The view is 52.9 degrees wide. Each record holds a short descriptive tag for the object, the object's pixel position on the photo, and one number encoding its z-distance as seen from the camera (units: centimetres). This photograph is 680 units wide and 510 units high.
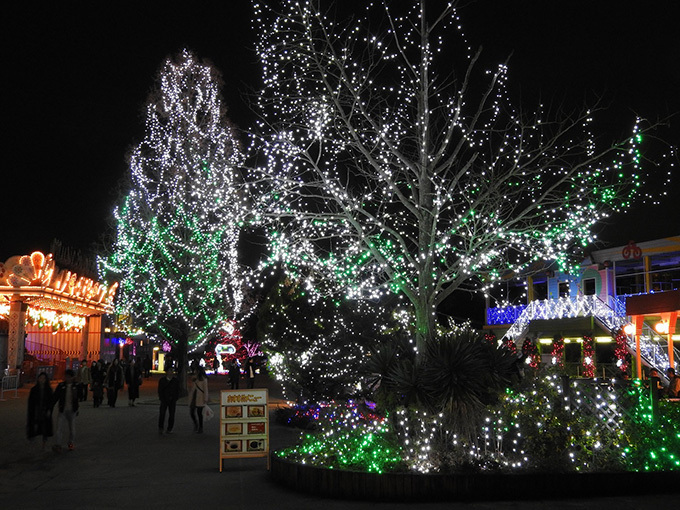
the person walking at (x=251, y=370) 3020
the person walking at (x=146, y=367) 4694
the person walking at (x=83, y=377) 2344
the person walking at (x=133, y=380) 2362
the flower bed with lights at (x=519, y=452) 849
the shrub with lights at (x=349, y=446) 911
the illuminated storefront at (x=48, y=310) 3222
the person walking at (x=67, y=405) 1336
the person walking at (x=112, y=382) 2300
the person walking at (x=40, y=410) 1284
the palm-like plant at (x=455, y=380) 897
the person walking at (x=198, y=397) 1594
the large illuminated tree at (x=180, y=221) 2753
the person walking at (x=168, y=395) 1572
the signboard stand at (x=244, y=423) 1110
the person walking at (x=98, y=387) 2367
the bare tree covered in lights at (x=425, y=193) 1145
